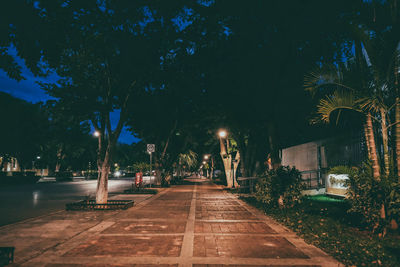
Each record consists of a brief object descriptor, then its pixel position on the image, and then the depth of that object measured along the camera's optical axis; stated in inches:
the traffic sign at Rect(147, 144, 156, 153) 776.5
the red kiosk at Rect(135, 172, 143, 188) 755.7
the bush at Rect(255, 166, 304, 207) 417.1
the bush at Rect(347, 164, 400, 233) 243.8
